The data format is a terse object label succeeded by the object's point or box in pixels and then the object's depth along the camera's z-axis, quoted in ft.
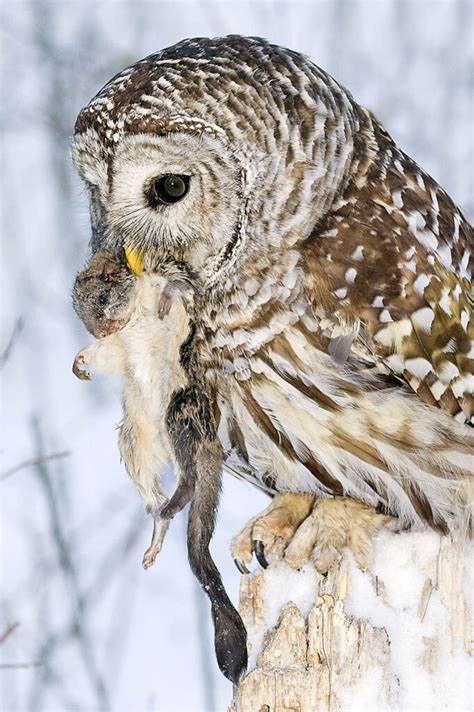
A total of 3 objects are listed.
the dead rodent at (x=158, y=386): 16.78
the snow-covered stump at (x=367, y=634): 14.46
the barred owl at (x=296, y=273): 17.49
